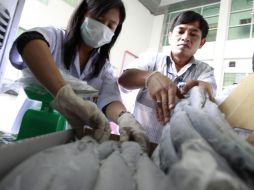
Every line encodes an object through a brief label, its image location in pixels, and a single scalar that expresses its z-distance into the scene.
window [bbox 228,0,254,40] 3.91
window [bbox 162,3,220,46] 4.38
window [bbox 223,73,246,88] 3.69
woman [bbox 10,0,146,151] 0.65
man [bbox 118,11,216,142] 1.12
